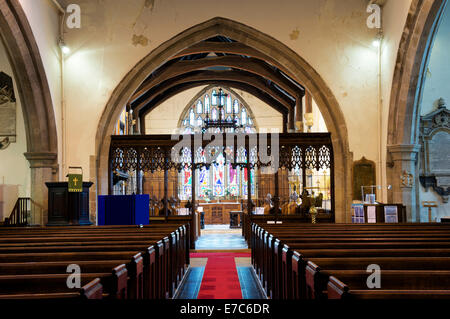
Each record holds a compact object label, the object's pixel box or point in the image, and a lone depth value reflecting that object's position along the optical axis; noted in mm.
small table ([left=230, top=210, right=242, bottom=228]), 16234
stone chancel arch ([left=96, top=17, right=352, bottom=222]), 10172
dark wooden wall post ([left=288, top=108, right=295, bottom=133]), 17481
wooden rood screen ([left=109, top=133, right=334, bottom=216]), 10430
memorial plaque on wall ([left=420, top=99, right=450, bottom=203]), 9938
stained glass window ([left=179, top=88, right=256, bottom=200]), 20266
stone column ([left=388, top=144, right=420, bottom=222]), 9430
